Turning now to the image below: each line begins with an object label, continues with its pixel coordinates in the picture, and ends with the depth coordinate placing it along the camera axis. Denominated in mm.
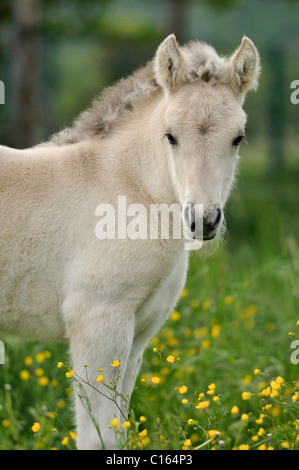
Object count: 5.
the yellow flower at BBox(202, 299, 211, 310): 5637
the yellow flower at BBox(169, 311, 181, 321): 5336
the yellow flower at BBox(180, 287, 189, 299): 5486
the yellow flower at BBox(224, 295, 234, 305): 5612
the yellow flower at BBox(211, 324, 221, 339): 5263
